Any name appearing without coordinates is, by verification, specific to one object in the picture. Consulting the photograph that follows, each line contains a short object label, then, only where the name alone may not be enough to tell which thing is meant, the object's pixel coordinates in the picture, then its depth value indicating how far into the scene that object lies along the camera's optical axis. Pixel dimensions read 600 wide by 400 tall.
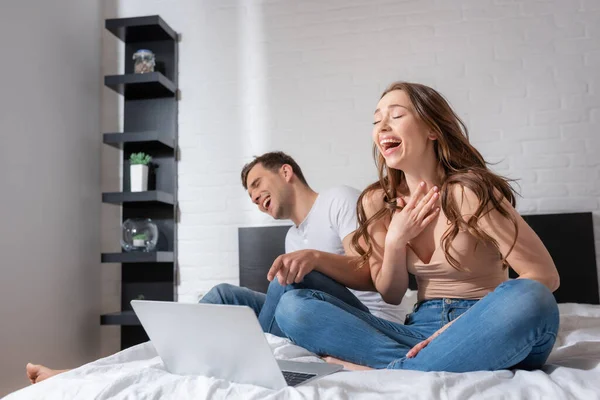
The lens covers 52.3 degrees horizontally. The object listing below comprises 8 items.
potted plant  3.17
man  1.56
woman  1.15
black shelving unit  3.14
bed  1.02
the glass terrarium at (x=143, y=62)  3.24
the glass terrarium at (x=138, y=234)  3.11
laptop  1.05
